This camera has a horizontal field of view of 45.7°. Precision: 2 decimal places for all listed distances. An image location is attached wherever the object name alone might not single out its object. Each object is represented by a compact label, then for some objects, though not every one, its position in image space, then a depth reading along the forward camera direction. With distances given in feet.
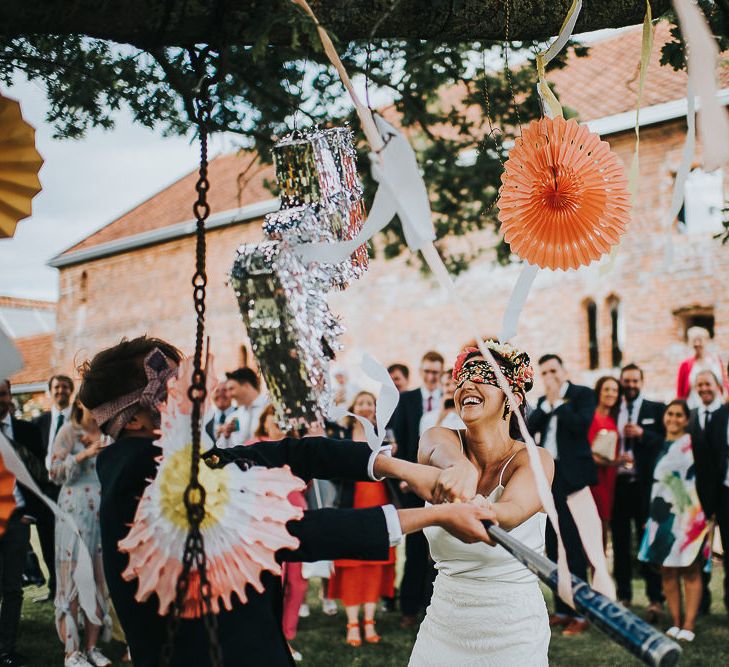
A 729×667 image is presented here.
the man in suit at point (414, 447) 20.76
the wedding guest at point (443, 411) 20.63
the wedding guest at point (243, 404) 20.95
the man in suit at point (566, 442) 20.04
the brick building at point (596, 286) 45.52
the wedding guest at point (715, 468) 19.44
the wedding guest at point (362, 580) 19.39
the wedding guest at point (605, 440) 22.84
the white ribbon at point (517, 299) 8.53
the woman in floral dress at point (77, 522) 17.17
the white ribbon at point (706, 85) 5.67
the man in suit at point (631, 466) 22.66
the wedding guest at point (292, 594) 18.42
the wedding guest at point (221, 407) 22.74
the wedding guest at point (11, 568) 17.53
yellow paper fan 6.43
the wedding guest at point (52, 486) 21.24
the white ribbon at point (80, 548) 6.15
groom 6.19
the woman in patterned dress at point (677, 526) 19.12
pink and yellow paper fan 5.92
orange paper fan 8.15
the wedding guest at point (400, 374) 23.95
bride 9.29
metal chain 5.52
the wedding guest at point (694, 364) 26.68
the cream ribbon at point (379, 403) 7.37
